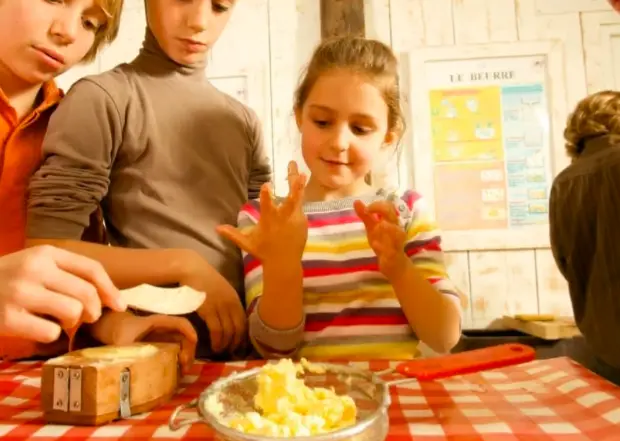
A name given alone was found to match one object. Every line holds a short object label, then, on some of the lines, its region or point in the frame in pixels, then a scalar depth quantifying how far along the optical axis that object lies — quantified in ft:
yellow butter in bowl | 1.64
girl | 2.81
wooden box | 1.82
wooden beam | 6.50
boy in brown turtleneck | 2.95
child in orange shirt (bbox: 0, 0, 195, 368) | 3.02
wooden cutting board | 5.95
